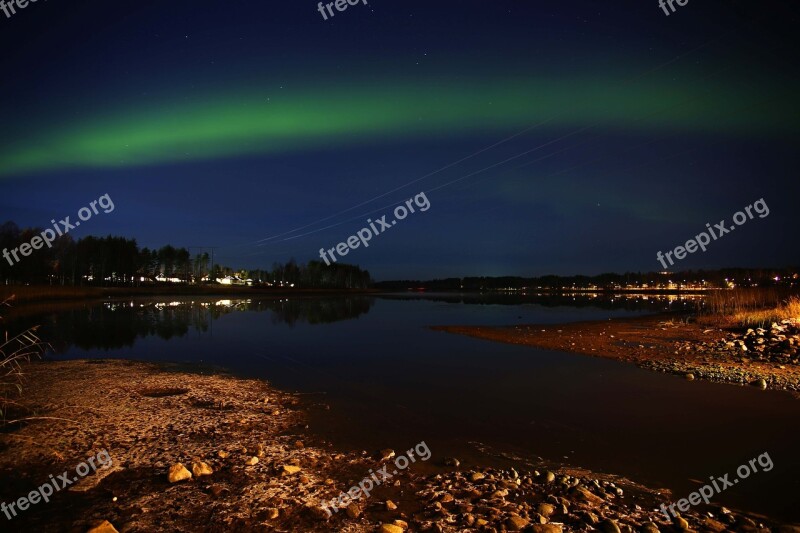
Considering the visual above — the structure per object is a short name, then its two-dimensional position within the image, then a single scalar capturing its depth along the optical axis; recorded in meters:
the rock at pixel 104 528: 5.09
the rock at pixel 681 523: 5.61
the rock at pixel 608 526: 5.43
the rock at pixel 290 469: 6.95
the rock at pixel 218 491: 6.20
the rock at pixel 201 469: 6.80
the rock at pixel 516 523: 5.43
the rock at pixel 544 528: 5.32
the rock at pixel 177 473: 6.56
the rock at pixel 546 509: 5.81
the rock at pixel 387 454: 7.87
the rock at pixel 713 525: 5.64
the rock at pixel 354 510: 5.75
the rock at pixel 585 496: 6.24
